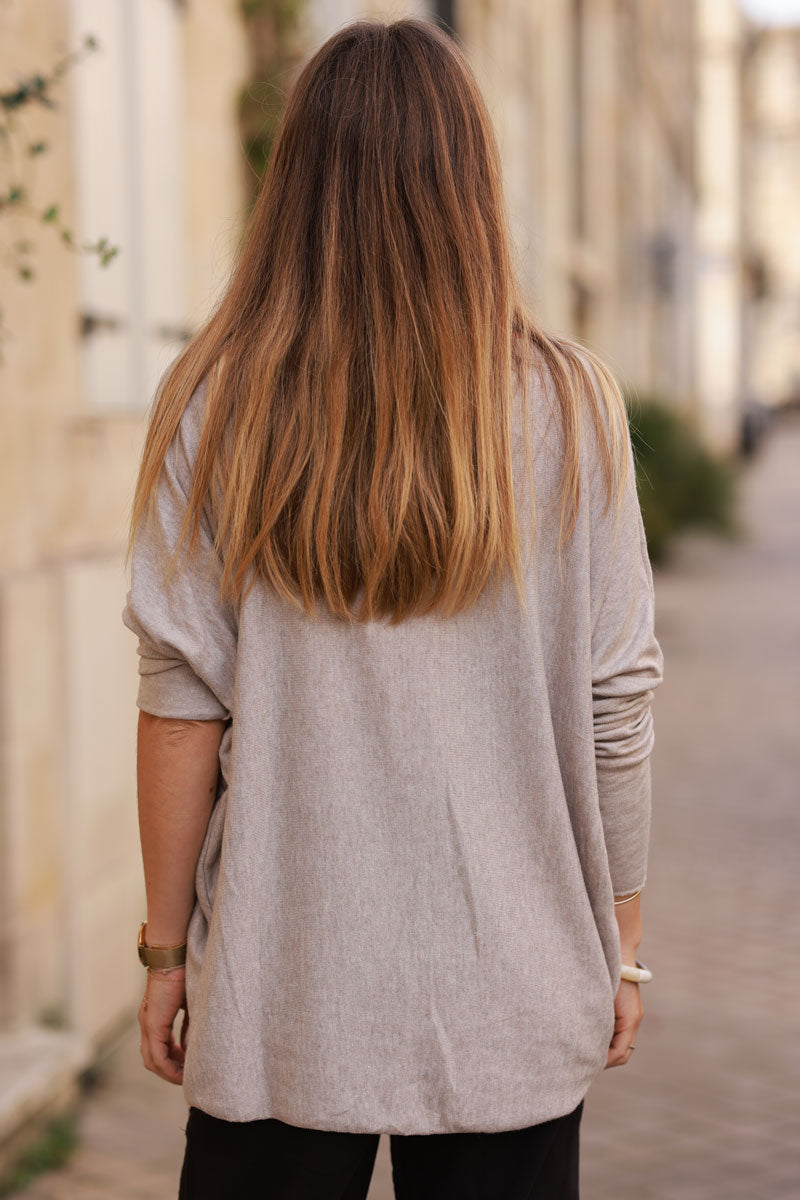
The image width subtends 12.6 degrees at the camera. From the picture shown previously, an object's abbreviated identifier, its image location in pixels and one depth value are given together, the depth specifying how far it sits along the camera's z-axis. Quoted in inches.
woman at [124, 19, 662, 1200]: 123.0
